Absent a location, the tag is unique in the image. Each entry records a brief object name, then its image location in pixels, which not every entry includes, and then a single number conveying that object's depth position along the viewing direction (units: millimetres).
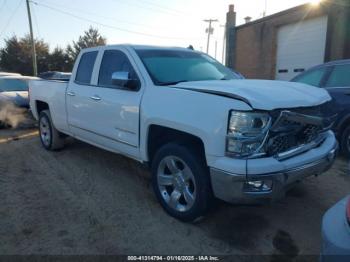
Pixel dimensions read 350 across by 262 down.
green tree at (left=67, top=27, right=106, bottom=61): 44897
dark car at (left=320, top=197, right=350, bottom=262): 1848
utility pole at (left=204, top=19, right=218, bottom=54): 51531
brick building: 12844
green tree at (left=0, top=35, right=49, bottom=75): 39562
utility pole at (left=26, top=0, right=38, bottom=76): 28325
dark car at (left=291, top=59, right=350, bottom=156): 5918
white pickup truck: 2994
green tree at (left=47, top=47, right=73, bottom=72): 41938
